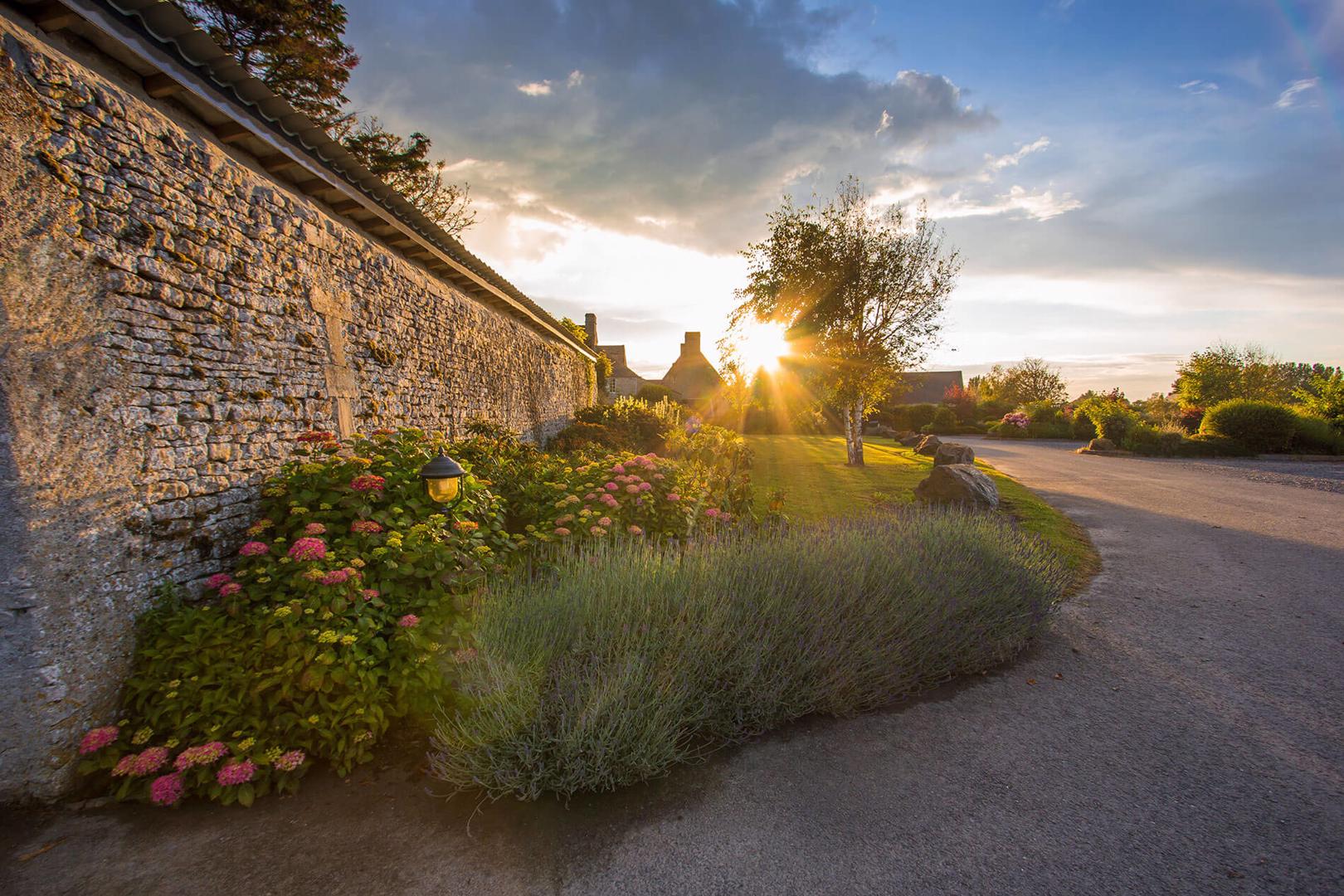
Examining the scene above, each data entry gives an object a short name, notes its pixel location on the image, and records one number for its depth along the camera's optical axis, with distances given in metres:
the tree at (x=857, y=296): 16.05
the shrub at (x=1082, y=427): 26.58
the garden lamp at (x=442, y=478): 3.70
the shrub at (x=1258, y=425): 17.16
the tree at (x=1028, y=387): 38.56
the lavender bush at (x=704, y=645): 2.79
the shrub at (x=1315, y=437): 16.56
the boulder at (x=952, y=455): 12.68
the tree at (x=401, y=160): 14.45
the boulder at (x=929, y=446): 18.97
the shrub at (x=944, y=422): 31.62
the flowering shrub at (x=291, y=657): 2.75
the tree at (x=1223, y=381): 27.61
